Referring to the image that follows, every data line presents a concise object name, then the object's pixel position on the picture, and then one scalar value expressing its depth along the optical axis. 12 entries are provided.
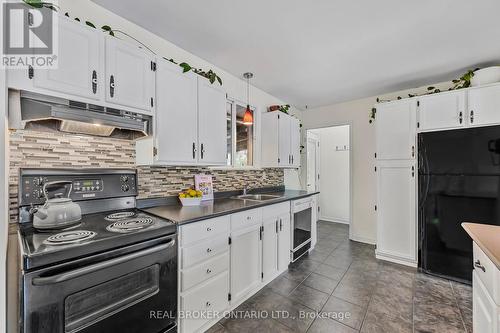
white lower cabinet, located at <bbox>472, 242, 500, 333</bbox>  0.92
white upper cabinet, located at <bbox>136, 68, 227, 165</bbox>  1.78
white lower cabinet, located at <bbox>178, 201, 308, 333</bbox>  1.55
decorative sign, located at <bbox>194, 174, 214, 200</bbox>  2.38
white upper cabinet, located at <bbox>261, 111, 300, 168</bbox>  3.29
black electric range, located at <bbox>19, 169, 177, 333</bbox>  0.95
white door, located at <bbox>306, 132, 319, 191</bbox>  4.93
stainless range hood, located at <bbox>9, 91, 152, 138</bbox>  1.20
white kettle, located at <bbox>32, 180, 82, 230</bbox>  1.21
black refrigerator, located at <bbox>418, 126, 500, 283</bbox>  2.28
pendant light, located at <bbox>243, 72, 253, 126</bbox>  2.53
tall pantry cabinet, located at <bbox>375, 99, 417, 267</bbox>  2.86
